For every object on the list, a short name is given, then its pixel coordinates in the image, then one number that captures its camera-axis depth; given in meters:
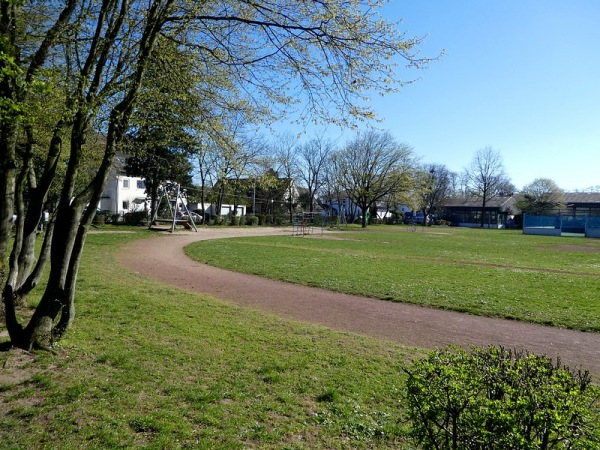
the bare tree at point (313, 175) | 70.56
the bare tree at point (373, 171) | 58.69
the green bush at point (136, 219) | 39.37
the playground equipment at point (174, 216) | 33.92
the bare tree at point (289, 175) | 64.91
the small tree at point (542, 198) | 77.69
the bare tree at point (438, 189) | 95.31
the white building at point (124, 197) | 53.84
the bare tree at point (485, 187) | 86.19
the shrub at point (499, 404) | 1.91
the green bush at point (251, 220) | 54.25
